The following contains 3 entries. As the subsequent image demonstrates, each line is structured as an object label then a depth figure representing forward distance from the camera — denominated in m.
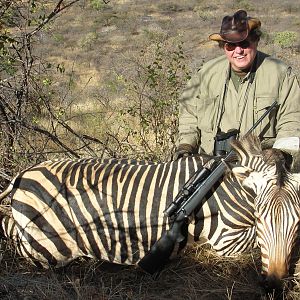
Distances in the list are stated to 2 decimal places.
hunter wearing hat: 3.95
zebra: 3.44
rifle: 3.32
